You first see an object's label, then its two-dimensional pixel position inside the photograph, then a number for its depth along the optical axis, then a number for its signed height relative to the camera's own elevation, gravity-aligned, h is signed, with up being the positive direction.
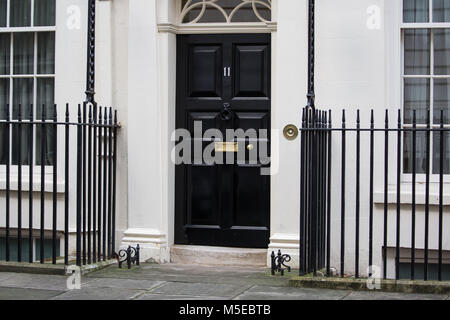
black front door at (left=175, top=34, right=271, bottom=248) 8.46 +0.34
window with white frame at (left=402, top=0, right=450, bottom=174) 8.02 +0.87
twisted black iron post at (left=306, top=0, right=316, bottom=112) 7.70 +1.09
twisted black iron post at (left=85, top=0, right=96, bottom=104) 8.07 +1.00
